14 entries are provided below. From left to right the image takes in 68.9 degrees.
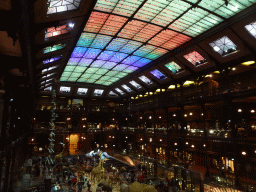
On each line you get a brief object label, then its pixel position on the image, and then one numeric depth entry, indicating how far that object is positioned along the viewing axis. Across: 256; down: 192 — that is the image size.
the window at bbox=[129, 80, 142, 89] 35.09
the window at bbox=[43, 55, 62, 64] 17.85
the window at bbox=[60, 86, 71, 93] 38.07
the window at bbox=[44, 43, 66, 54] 14.53
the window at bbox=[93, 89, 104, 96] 41.53
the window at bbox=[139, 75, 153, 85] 31.87
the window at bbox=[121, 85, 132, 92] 38.34
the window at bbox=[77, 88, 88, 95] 39.81
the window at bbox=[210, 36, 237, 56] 18.35
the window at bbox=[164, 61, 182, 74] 25.42
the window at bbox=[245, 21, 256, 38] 15.49
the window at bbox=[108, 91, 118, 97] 43.00
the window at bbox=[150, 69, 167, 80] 28.58
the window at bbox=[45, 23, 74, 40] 12.39
